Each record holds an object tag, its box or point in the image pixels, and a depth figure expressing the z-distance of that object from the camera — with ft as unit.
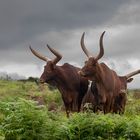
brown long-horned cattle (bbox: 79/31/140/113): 54.19
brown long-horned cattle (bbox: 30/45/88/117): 56.18
